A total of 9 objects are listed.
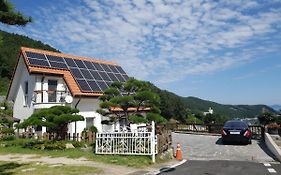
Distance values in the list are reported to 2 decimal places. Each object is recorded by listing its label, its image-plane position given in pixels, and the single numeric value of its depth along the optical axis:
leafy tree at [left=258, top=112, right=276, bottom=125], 20.18
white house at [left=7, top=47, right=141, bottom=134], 14.28
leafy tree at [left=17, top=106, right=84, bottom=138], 10.87
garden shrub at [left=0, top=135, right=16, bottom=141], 13.92
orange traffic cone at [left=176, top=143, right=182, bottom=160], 9.29
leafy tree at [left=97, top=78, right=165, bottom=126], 10.25
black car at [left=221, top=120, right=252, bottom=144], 12.27
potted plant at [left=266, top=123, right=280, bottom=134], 13.32
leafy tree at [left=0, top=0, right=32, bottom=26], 5.10
